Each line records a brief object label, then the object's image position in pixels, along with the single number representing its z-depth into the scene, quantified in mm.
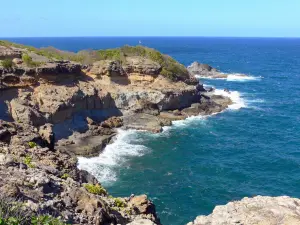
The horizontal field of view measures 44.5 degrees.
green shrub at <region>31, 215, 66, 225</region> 12691
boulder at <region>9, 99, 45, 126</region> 53812
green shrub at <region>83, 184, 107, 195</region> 25170
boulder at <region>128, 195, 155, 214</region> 24844
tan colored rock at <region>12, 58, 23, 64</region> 62247
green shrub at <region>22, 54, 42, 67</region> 62781
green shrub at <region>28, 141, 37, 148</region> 30022
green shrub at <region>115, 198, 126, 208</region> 24562
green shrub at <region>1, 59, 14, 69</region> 58219
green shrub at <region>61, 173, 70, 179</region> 25062
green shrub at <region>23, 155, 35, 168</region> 23728
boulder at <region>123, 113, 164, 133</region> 67138
